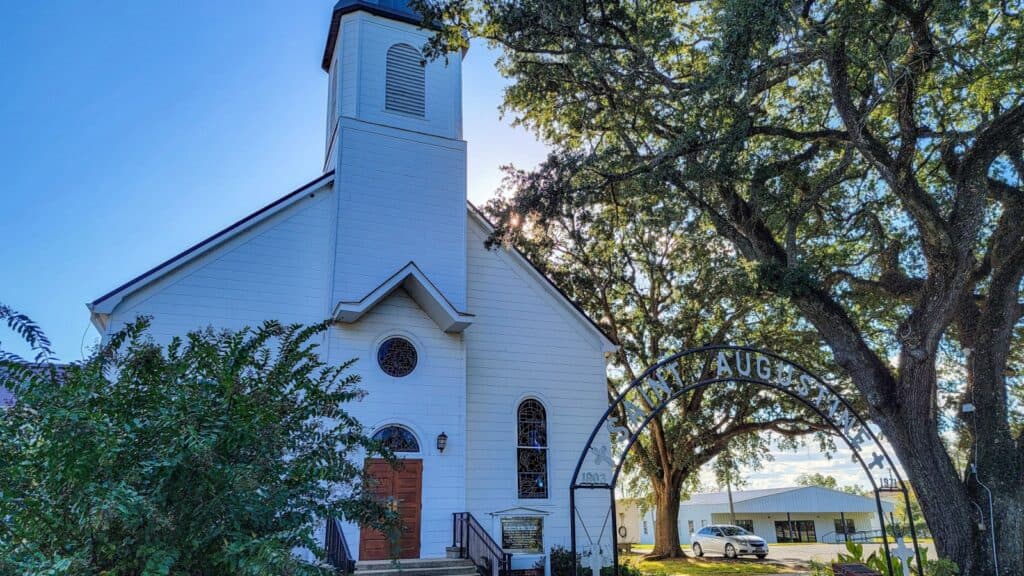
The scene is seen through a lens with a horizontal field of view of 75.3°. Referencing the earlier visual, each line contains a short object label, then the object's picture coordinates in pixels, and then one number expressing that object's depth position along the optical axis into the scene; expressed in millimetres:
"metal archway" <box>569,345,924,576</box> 10555
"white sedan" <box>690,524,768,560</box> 25656
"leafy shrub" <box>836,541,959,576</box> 11750
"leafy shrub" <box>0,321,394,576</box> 3453
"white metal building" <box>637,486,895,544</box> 44812
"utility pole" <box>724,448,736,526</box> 24094
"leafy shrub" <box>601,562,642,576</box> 13602
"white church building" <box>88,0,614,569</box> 12922
